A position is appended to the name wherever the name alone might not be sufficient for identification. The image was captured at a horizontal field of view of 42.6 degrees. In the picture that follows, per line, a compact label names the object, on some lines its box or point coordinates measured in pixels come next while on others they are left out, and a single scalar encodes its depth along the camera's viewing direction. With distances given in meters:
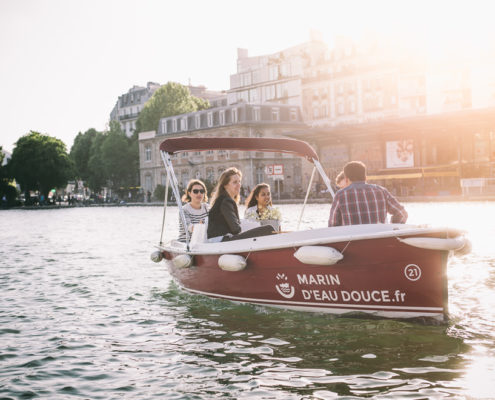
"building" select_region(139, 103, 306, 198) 74.31
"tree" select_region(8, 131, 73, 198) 87.25
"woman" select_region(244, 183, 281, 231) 11.05
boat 7.62
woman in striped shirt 11.79
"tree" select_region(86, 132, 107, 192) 99.00
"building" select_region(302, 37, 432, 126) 66.00
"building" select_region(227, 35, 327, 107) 90.44
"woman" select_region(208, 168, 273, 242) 9.81
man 8.56
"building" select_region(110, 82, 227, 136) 122.29
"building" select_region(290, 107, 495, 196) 51.28
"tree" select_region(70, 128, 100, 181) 109.81
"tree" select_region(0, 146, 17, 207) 90.81
